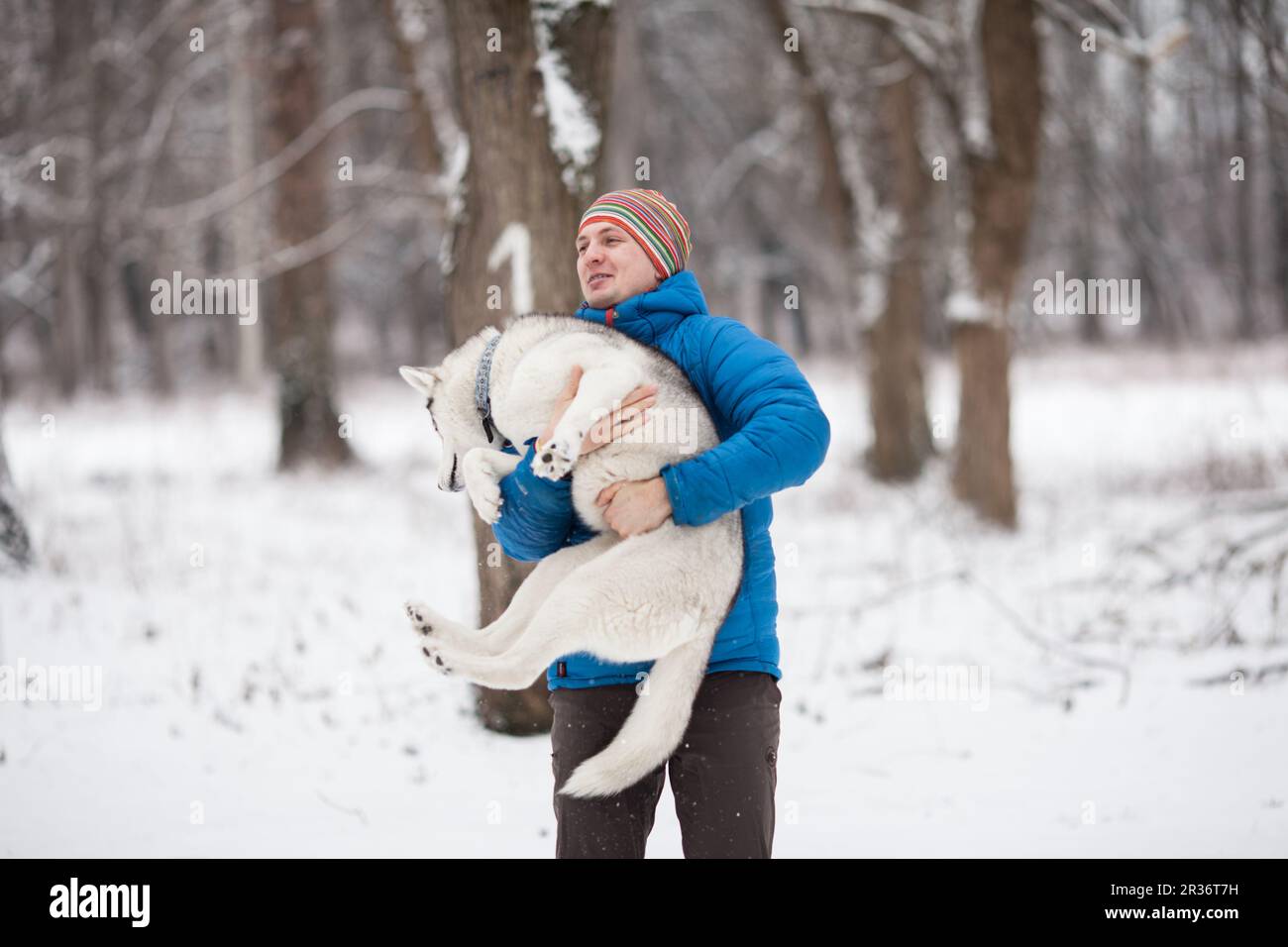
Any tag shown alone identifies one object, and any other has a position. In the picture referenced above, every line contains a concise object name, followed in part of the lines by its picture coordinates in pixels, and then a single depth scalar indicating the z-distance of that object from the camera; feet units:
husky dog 7.76
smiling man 7.41
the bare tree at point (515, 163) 15.15
